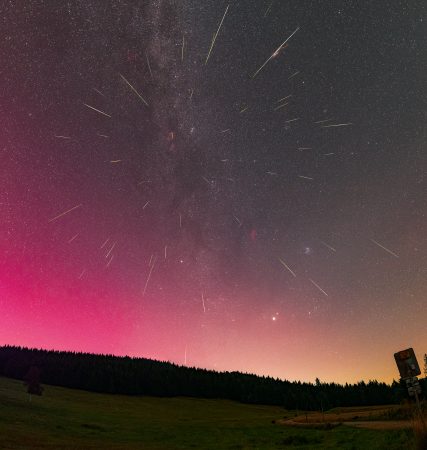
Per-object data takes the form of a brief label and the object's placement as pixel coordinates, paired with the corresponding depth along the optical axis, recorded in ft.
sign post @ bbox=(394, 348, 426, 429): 49.03
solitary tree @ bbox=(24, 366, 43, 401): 275.39
